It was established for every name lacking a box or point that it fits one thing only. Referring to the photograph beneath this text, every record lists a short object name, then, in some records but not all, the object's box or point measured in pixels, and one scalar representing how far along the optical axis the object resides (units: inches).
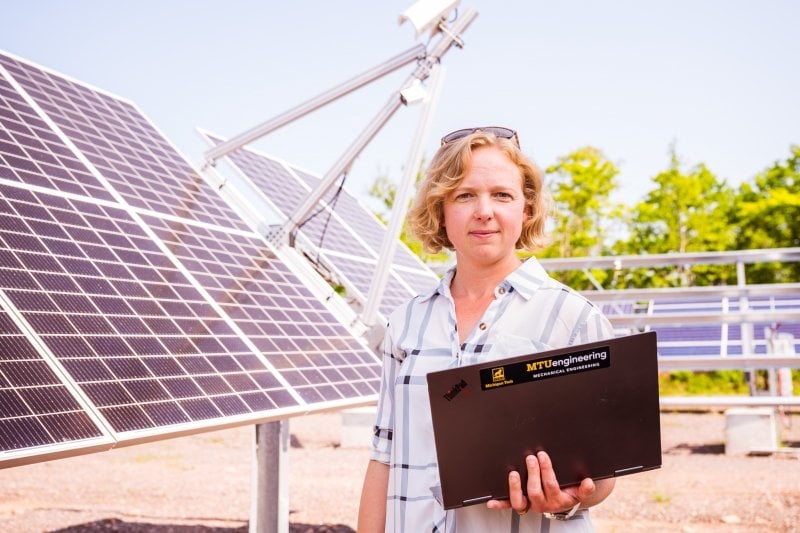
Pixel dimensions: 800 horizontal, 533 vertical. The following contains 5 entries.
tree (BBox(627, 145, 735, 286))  1218.0
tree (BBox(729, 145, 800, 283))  1211.2
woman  89.4
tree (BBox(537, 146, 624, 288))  1258.6
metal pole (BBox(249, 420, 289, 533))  242.2
